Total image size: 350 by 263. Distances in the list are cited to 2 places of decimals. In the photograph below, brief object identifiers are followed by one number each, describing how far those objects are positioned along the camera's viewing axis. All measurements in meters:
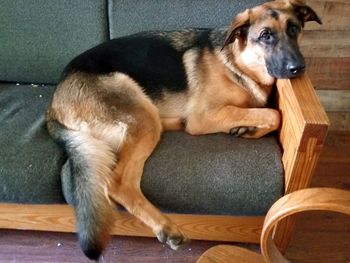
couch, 1.19
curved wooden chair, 0.72
